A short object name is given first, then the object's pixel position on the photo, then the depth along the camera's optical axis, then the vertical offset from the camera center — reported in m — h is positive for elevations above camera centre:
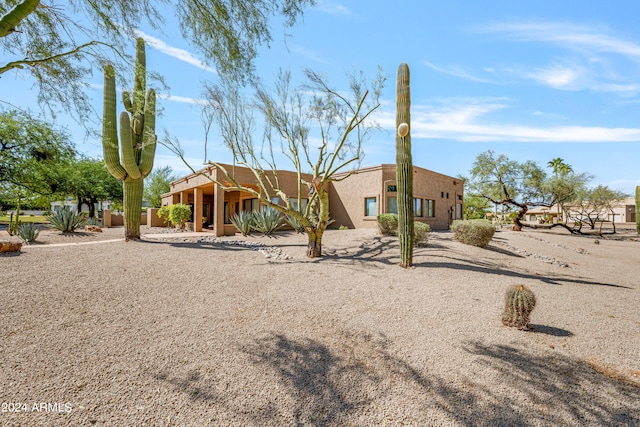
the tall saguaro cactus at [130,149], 10.33 +2.52
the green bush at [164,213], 21.83 +0.21
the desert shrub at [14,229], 13.00 -0.65
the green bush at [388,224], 13.12 -0.32
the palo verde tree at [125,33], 4.67 +3.15
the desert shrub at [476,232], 11.43 -0.58
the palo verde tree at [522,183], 25.14 +3.07
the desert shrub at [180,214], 19.11 +0.12
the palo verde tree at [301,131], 9.39 +3.07
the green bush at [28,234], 10.46 -0.69
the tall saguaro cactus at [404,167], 7.83 +1.39
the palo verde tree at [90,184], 24.05 +2.85
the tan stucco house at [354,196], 15.87 +1.36
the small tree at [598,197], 27.16 +2.01
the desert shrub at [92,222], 20.12 -0.47
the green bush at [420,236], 10.75 -0.70
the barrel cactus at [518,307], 4.30 -1.35
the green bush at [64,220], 13.02 -0.22
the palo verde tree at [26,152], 17.78 +4.16
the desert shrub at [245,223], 13.88 -0.33
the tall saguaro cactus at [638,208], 23.90 +0.88
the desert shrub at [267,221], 13.77 -0.22
